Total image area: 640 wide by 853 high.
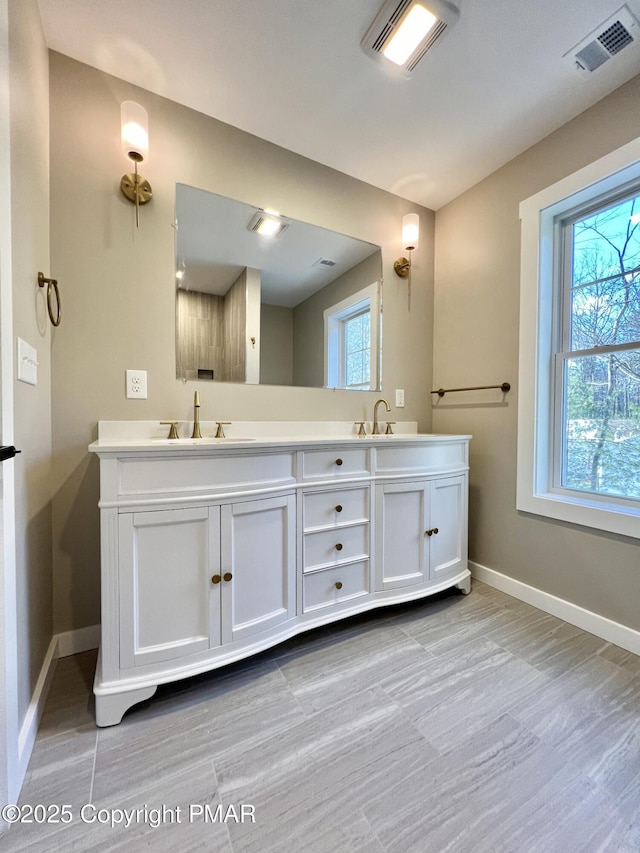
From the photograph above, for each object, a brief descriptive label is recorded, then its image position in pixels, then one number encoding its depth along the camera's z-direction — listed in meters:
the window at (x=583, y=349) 1.65
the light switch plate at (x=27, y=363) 1.10
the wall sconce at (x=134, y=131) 1.44
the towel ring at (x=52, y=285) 1.30
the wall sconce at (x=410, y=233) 2.23
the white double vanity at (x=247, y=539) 1.16
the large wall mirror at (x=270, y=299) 1.73
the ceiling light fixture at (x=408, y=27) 1.28
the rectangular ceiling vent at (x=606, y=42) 1.33
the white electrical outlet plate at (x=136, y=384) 1.60
